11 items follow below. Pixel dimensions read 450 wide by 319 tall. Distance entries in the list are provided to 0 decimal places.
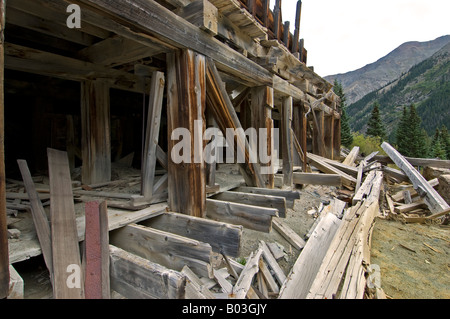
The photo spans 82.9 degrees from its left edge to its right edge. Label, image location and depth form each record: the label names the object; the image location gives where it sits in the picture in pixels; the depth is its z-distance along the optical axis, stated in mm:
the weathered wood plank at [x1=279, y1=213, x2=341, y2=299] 2639
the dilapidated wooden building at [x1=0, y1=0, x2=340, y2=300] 2674
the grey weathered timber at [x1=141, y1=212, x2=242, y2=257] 2237
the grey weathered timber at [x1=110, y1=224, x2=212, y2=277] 1942
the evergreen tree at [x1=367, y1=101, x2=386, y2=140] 34562
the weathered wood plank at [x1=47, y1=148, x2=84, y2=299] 1688
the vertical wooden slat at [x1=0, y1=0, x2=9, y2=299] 1442
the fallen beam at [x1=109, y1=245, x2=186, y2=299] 1504
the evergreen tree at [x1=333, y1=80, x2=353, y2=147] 28875
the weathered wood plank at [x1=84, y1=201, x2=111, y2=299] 1772
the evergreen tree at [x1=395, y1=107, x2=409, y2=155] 35344
